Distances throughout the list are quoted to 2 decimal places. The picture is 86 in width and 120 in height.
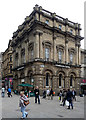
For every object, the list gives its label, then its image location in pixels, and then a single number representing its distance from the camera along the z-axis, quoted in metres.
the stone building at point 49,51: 17.95
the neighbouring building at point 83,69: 26.04
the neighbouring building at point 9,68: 35.38
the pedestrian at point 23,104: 5.73
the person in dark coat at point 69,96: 8.51
